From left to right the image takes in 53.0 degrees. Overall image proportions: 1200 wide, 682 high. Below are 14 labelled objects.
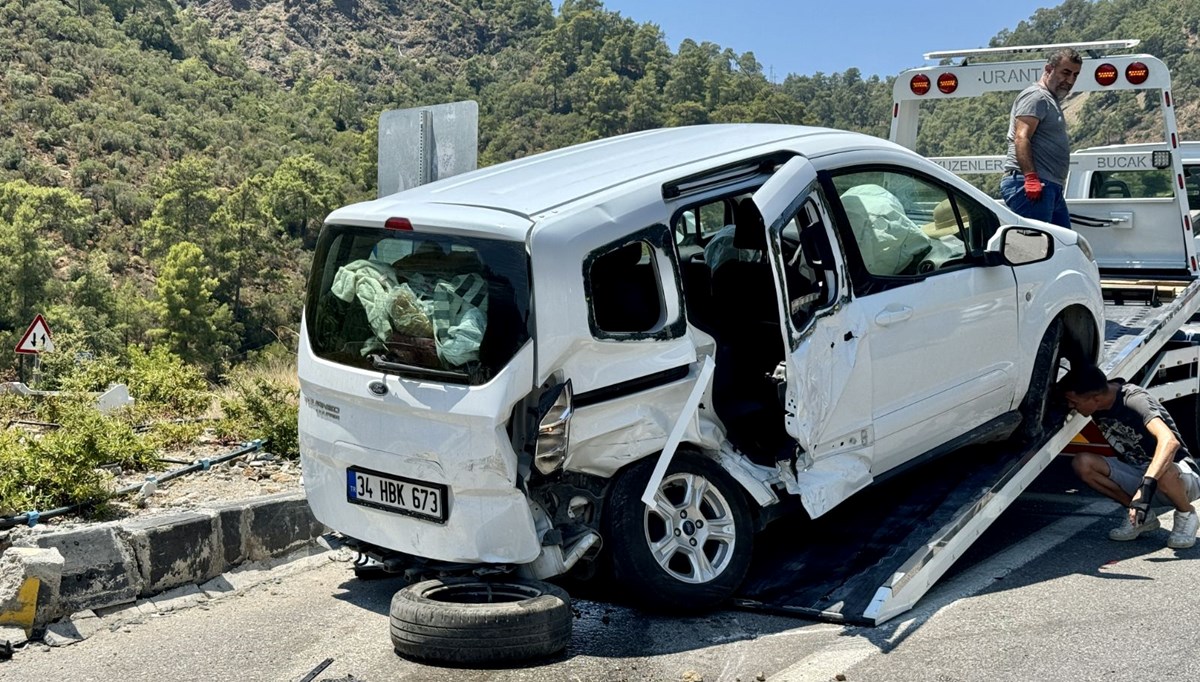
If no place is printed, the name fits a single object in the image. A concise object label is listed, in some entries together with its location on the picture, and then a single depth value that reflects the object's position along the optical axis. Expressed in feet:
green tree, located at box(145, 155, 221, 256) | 228.63
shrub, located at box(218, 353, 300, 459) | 25.27
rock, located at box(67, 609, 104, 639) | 16.61
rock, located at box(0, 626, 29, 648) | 15.88
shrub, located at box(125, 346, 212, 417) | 30.12
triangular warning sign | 55.47
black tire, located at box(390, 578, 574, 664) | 14.70
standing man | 25.61
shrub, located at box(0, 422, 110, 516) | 19.42
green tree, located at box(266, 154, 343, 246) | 263.08
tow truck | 17.07
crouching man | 20.07
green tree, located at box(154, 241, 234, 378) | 197.88
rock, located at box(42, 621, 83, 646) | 16.18
